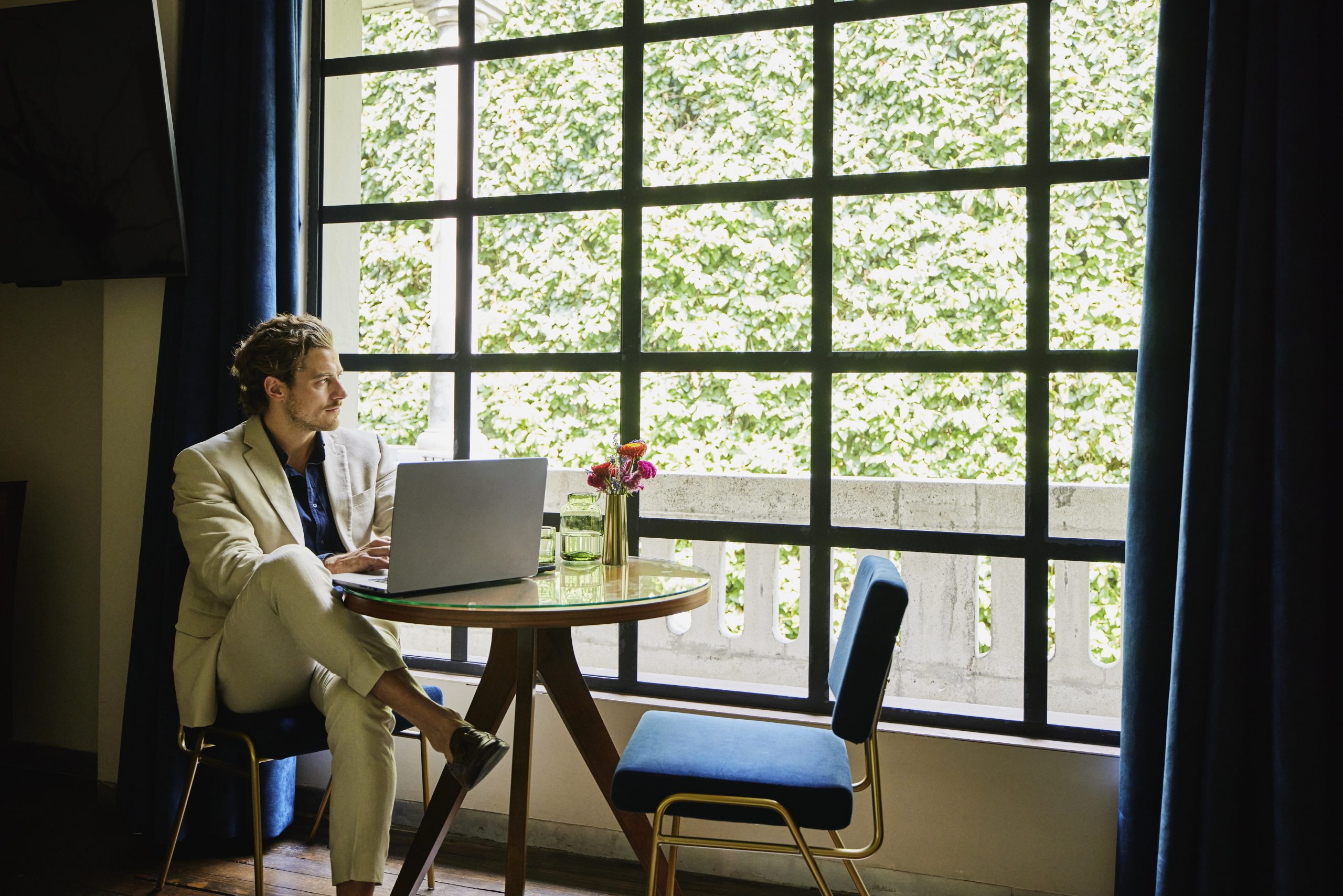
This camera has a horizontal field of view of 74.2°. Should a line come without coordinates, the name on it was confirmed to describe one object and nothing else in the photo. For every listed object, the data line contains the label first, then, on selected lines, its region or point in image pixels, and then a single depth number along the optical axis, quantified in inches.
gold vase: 79.1
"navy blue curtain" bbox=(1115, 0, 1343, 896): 64.4
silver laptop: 62.0
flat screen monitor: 97.1
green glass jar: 78.2
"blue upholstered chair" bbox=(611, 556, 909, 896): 59.0
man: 69.4
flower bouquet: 79.0
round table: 60.2
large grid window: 89.0
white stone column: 105.1
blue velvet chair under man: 72.3
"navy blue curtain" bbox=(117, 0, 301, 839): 93.7
